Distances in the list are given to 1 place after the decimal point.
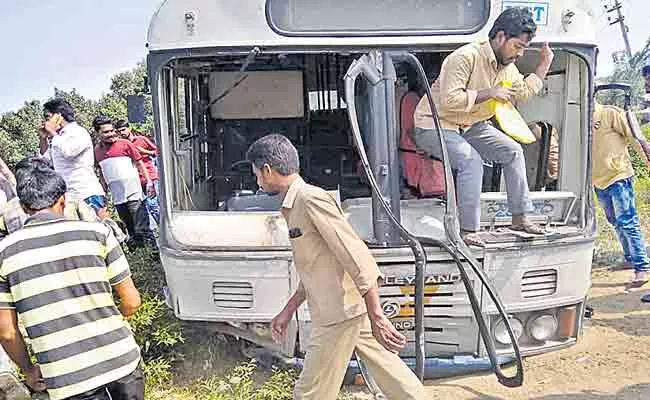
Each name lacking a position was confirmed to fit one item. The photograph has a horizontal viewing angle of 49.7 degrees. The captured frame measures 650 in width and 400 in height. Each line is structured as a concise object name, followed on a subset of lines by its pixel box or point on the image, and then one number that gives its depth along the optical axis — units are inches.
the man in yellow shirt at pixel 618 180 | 253.4
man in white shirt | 237.5
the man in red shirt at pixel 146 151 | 302.2
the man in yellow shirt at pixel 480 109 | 163.0
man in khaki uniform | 124.8
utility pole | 1192.8
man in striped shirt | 106.3
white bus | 164.7
